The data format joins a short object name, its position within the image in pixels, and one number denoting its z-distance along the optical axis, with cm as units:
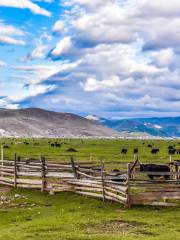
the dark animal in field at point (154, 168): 3544
